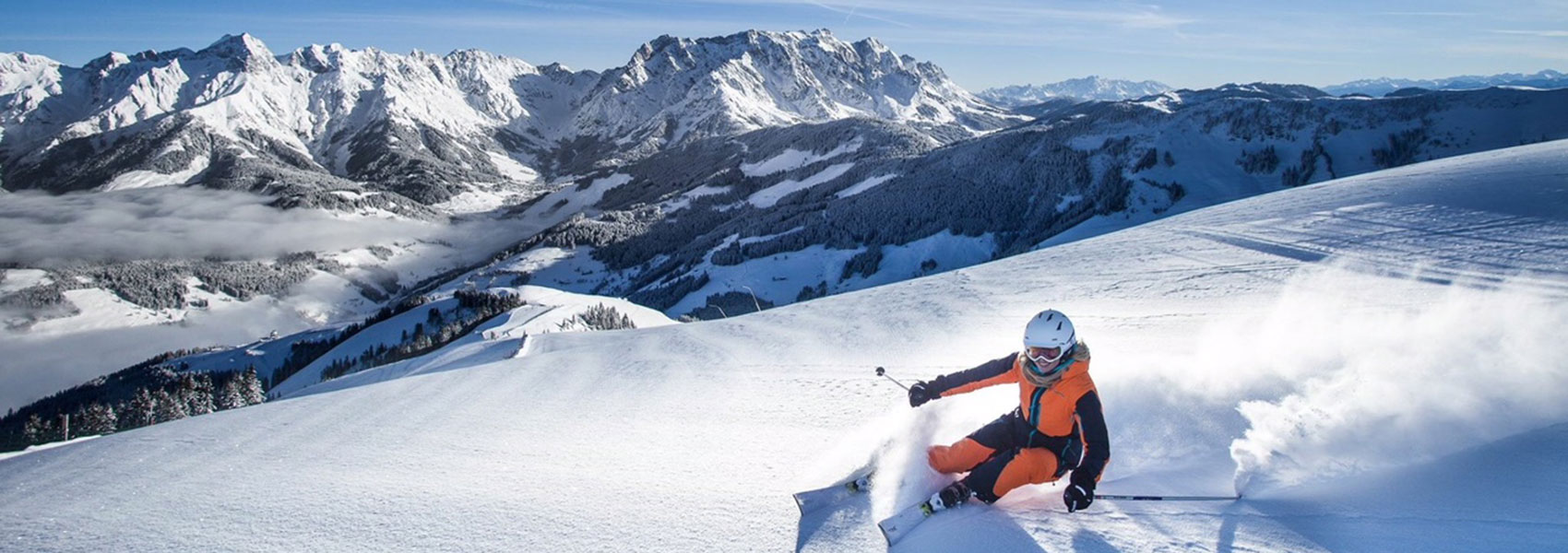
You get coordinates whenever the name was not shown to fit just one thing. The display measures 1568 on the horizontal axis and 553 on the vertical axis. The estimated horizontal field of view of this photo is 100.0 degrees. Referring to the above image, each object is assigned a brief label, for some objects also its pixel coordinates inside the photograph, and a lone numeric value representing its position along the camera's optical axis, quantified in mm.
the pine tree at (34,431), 57844
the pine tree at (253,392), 48062
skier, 5371
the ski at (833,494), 5375
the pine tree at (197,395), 55000
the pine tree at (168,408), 48312
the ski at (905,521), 4953
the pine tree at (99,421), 49094
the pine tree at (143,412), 48662
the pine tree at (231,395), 51250
